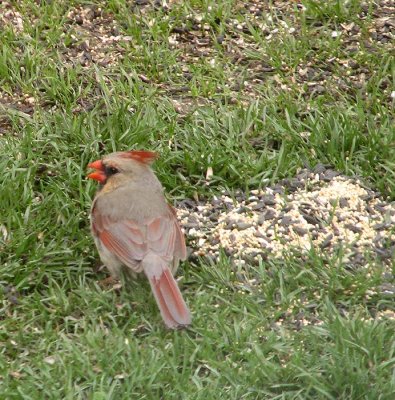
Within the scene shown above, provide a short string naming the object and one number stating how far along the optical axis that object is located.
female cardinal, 11.05
